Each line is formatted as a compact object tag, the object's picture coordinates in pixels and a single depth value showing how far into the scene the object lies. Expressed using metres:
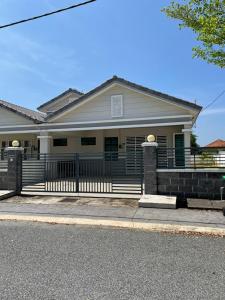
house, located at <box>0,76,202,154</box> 13.90
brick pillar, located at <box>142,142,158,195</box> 9.89
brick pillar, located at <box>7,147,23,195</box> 11.27
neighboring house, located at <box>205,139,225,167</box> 9.62
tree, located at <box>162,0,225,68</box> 8.20
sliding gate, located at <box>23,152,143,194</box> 11.00
